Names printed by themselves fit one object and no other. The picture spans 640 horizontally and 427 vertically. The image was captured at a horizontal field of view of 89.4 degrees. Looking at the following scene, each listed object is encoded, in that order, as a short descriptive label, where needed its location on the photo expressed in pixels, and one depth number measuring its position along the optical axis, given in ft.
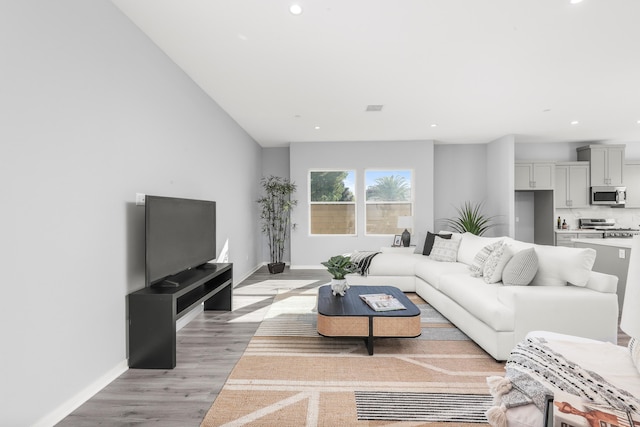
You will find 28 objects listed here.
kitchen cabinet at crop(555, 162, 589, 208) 22.04
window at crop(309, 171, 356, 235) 22.93
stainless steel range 20.92
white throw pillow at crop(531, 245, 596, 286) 9.07
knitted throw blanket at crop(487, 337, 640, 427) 3.59
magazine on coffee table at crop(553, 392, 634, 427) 2.95
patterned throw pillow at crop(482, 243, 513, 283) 10.81
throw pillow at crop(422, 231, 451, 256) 17.03
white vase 11.00
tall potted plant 22.08
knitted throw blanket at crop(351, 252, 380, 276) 15.48
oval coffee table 9.00
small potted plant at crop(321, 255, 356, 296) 10.85
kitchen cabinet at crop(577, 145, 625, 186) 21.71
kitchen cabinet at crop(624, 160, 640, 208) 21.86
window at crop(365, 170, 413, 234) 22.80
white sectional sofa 8.39
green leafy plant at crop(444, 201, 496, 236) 21.80
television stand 8.14
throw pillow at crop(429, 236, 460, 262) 15.55
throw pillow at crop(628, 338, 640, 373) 4.12
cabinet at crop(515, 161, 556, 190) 21.86
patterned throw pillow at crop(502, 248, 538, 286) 9.78
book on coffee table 9.43
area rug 6.32
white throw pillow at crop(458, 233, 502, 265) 14.26
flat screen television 8.34
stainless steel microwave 21.57
